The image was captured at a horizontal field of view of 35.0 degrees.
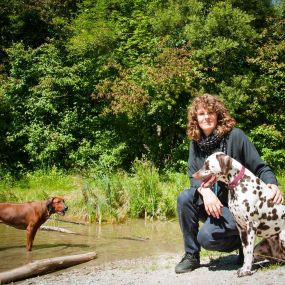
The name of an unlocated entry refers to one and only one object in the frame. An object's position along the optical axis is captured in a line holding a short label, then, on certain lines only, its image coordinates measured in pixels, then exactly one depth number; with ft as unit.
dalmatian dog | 13.84
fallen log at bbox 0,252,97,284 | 17.93
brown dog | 27.02
